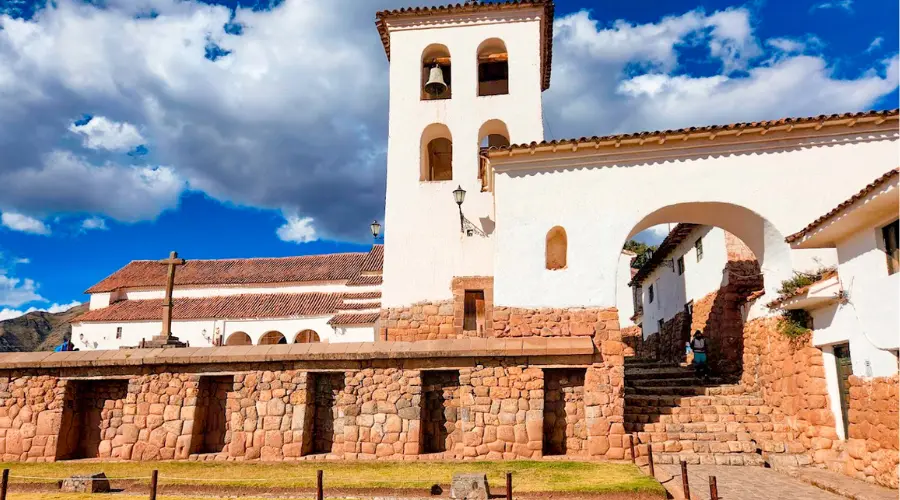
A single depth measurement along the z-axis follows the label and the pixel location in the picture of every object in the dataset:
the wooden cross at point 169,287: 13.19
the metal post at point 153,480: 7.36
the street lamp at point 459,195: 14.24
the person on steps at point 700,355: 14.78
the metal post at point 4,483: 7.44
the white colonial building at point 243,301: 31.33
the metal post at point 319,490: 6.94
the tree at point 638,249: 33.38
